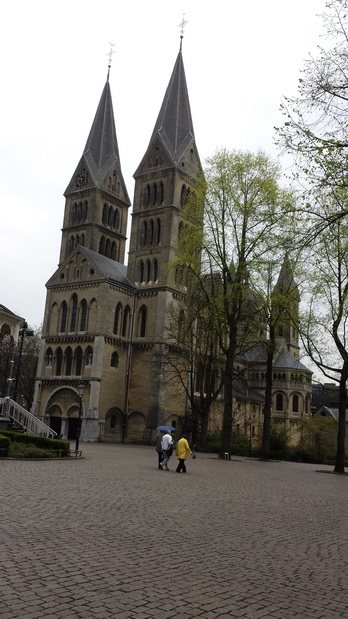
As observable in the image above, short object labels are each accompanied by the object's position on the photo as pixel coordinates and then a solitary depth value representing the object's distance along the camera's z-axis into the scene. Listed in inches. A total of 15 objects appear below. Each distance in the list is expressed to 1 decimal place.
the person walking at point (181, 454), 806.5
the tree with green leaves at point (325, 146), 448.5
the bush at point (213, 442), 1681.8
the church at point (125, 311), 2010.3
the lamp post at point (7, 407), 1171.9
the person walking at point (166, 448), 828.6
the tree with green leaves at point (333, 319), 1106.1
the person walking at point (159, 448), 840.3
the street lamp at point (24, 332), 1209.8
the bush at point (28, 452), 783.3
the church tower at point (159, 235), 2046.0
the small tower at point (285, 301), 1189.1
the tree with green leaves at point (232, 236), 1192.8
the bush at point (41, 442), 898.1
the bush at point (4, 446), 754.2
